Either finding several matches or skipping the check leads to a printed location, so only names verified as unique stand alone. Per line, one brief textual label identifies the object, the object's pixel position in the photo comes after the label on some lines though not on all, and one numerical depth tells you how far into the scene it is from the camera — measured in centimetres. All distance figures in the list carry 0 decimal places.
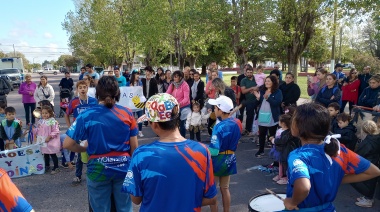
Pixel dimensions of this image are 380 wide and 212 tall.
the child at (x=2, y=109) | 686
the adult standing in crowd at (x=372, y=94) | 731
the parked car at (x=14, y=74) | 2766
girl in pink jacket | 571
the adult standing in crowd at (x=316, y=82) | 791
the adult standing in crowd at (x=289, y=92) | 725
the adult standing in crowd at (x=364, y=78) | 989
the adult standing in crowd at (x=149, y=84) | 920
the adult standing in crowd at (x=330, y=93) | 677
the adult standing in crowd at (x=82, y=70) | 1165
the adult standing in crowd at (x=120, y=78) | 1077
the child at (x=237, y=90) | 845
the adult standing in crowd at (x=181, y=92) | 721
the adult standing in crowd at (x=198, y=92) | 877
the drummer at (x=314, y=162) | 192
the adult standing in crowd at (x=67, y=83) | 1198
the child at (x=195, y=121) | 748
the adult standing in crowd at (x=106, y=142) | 280
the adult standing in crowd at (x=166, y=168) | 185
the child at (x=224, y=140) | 343
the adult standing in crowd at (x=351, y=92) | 966
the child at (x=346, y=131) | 503
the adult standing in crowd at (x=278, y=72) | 802
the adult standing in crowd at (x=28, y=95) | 967
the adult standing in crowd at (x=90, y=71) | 1056
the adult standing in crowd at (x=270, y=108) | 642
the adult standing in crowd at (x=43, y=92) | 907
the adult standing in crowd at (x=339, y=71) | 1146
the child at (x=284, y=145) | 493
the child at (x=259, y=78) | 897
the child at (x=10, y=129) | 613
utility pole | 1804
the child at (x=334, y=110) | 560
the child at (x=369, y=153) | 439
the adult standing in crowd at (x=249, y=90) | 820
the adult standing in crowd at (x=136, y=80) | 973
